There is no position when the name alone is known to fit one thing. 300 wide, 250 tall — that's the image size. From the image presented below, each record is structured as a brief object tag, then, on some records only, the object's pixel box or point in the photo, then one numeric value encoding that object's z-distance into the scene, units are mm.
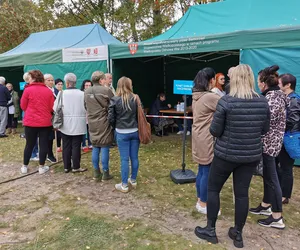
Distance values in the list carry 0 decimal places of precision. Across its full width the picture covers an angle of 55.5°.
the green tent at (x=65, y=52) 6951
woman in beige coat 2807
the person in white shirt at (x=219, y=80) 4717
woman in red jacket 4430
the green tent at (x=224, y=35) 4762
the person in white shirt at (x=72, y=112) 4461
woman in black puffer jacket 2273
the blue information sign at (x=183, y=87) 4469
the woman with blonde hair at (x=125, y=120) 3597
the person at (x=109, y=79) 5232
